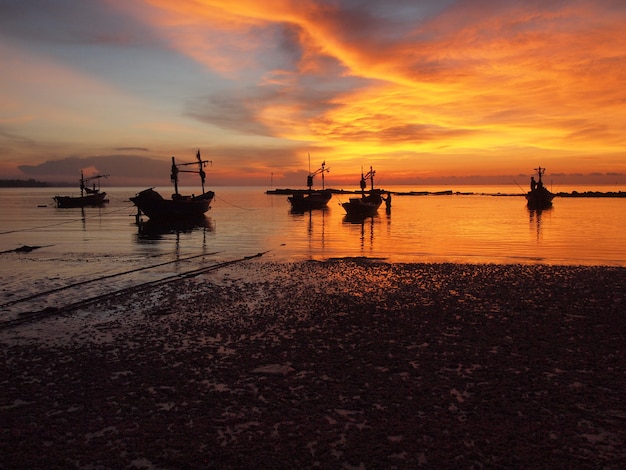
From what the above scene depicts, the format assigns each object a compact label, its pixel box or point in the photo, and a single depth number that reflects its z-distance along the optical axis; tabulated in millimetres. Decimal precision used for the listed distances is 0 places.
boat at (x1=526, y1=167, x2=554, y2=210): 91062
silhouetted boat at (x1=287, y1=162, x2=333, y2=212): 88438
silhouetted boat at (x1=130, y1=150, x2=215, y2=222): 53875
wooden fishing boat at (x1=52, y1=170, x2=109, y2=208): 97375
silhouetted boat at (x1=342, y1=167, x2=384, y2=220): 62594
